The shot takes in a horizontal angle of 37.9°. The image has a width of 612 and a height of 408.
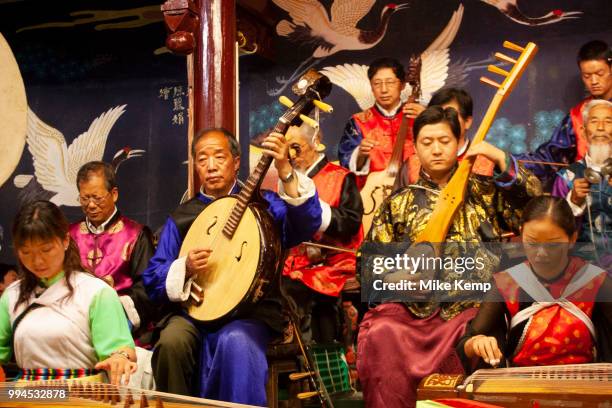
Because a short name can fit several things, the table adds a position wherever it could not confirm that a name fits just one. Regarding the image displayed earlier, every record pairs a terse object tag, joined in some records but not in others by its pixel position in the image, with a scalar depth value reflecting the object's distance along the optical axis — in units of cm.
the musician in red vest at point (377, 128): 558
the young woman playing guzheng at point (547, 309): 339
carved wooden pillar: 478
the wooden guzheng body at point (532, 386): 254
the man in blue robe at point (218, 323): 368
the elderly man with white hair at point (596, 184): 477
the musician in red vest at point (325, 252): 512
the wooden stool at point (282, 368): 394
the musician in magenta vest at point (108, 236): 486
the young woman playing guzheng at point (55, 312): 314
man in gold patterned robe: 376
